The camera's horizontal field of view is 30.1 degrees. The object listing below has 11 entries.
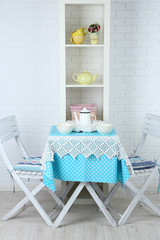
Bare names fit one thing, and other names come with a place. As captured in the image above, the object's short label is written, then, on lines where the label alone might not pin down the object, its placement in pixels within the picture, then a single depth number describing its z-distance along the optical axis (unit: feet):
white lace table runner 8.20
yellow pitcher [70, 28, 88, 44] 9.73
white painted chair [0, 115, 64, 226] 8.86
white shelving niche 9.62
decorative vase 9.77
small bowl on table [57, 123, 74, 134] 8.64
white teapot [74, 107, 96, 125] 9.22
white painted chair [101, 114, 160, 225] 8.98
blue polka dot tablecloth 8.29
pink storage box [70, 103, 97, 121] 10.12
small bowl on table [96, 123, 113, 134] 8.58
